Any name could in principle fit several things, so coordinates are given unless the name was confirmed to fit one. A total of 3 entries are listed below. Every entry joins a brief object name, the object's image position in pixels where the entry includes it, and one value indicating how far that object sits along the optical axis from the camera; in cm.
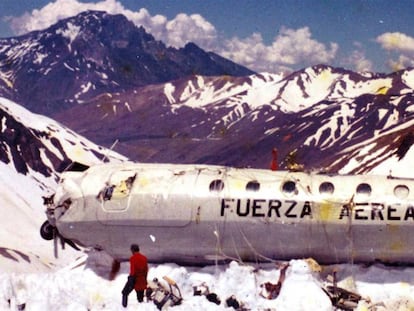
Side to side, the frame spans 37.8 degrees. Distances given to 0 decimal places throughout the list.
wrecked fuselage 2452
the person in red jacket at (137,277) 2328
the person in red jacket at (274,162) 2769
